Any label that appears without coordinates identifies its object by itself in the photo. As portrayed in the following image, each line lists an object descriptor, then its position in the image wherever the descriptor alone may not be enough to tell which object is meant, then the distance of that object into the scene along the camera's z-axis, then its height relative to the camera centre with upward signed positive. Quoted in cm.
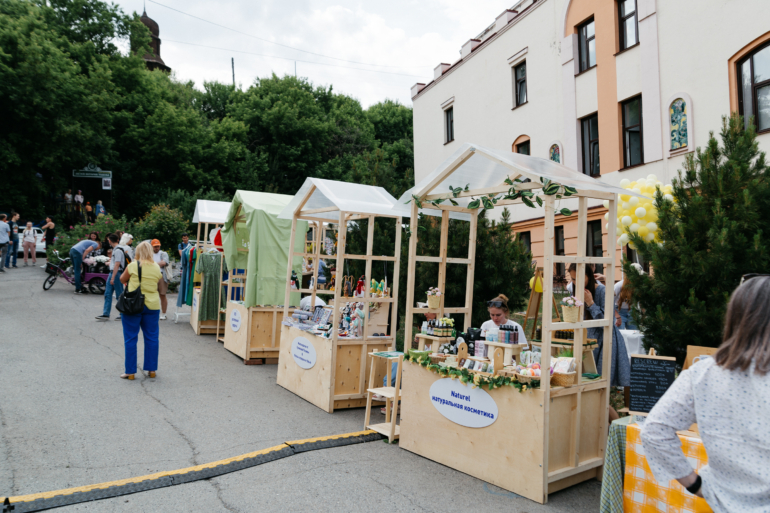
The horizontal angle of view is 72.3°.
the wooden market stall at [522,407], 423 -93
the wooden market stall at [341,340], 670 -59
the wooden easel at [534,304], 573 -3
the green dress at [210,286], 1132 +13
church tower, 5066 +2630
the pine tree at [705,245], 436 +53
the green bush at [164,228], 1995 +236
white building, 1009 +536
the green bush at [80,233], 1681 +187
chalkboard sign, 397 -57
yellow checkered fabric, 318 -115
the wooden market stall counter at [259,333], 918 -71
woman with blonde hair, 723 -32
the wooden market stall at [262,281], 908 +21
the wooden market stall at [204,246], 1160 +110
